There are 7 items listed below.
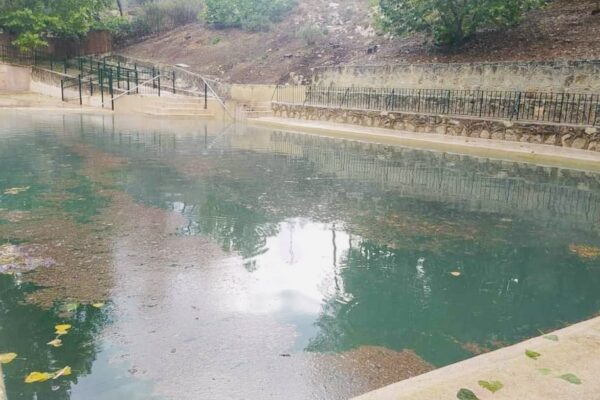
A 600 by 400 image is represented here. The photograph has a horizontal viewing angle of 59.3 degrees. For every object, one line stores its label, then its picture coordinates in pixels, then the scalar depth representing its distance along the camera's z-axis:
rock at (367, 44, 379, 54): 28.48
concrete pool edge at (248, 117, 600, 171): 14.91
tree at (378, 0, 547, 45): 20.72
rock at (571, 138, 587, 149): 15.25
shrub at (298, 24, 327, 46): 32.97
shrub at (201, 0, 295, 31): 38.00
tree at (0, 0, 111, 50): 30.86
